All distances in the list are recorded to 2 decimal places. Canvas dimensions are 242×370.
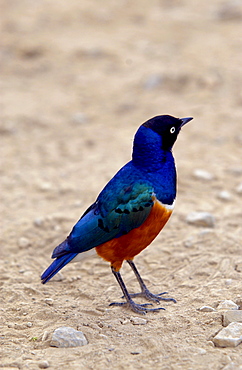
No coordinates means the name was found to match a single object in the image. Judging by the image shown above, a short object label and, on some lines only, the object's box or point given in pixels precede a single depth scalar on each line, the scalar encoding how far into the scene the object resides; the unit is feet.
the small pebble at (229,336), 24.95
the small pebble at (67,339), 25.91
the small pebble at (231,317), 26.89
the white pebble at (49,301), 30.94
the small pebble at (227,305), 28.63
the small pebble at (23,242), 37.73
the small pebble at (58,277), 34.14
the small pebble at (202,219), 39.06
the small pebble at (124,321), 28.45
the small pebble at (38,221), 40.01
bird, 28.63
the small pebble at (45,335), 26.73
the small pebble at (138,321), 28.20
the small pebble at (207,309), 28.71
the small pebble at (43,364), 24.11
